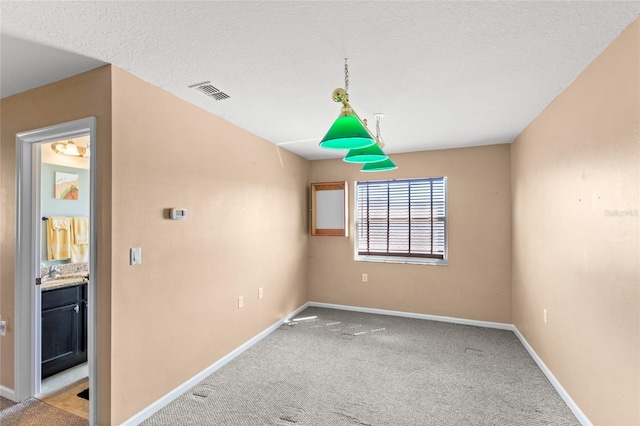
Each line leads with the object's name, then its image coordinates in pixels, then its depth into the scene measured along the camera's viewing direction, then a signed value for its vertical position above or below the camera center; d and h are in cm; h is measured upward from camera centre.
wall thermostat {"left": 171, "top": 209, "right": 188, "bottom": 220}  249 +2
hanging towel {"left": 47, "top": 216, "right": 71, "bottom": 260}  333 -24
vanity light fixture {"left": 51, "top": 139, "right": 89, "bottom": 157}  343 +78
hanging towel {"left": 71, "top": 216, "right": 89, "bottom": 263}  353 -27
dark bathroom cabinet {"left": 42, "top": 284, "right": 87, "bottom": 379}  276 -106
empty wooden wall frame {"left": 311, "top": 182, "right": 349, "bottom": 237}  482 +11
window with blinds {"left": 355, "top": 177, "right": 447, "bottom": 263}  445 -6
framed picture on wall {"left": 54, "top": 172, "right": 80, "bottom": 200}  347 +35
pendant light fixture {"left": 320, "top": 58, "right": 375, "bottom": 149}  171 +47
